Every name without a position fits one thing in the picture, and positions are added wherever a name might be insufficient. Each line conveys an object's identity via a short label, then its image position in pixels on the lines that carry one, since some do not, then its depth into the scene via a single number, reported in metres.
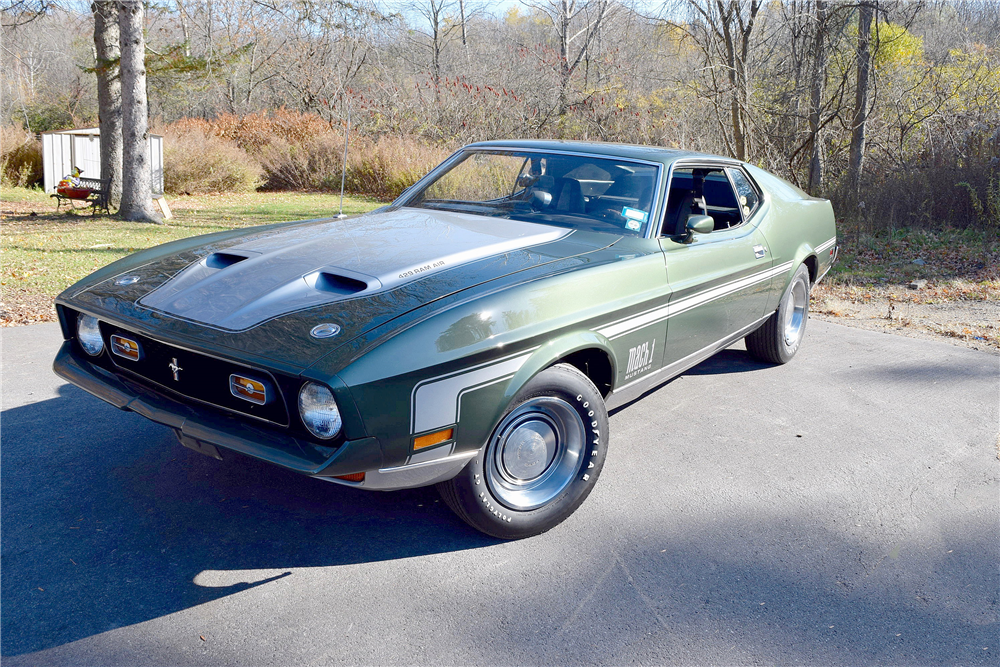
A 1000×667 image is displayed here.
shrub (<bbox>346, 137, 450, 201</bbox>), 18.11
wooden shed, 16.56
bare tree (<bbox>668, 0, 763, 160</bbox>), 12.00
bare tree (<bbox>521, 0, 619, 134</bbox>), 27.48
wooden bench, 12.62
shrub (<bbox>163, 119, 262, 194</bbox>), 16.61
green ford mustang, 2.46
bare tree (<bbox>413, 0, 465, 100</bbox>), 33.09
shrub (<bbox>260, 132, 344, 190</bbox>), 19.55
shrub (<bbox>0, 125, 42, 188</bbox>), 16.95
